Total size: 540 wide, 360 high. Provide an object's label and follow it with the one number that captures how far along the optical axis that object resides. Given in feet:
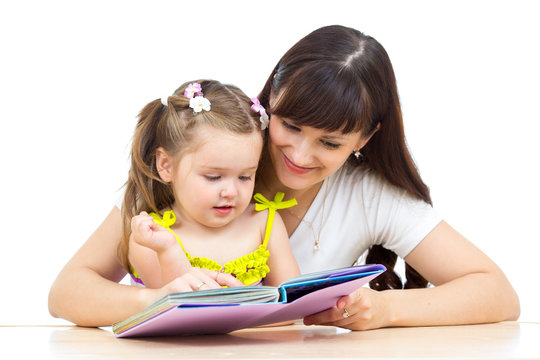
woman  6.07
